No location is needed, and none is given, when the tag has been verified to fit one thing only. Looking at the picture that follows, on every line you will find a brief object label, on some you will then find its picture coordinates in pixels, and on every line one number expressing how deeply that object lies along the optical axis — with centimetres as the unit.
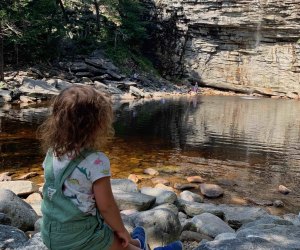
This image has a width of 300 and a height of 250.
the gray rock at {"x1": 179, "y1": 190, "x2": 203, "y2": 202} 685
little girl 187
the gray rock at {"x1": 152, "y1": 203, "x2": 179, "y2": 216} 549
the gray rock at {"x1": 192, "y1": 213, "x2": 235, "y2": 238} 475
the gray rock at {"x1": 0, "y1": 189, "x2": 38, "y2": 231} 436
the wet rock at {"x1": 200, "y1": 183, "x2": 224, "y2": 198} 736
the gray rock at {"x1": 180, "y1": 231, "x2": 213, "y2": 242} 455
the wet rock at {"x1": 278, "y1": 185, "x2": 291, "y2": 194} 764
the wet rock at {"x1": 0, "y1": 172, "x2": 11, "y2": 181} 745
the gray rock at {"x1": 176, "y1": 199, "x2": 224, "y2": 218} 580
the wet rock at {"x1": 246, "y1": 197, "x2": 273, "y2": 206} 702
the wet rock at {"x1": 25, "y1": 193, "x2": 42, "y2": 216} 564
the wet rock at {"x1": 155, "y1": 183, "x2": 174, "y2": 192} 754
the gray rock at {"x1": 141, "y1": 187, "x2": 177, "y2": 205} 595
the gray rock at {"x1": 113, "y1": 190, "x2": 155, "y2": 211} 545
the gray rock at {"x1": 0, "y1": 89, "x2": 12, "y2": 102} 1988
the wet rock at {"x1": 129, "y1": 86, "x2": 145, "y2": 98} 2650
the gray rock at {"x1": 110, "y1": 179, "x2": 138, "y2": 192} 652
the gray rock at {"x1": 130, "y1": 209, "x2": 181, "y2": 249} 409
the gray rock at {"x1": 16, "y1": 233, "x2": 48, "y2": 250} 298
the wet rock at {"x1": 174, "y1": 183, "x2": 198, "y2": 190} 777
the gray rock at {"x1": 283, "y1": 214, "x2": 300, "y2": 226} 607
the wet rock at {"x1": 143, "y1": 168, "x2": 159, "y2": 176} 859
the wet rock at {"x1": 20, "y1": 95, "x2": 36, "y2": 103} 2056
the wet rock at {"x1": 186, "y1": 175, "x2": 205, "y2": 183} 819
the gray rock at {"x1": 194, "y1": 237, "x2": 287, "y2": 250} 300
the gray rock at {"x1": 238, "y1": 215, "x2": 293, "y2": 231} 450
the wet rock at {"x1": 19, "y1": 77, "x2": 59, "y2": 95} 2128
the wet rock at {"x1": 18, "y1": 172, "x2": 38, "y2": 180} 774
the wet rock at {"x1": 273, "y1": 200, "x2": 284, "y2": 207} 693
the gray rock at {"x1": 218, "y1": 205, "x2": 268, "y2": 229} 559
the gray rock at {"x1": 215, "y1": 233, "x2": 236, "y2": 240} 392
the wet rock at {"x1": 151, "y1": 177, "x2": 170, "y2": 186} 797
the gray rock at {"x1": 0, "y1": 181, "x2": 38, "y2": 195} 633
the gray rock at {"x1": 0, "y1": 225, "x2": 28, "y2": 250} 307
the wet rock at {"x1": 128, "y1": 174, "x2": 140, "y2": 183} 796
